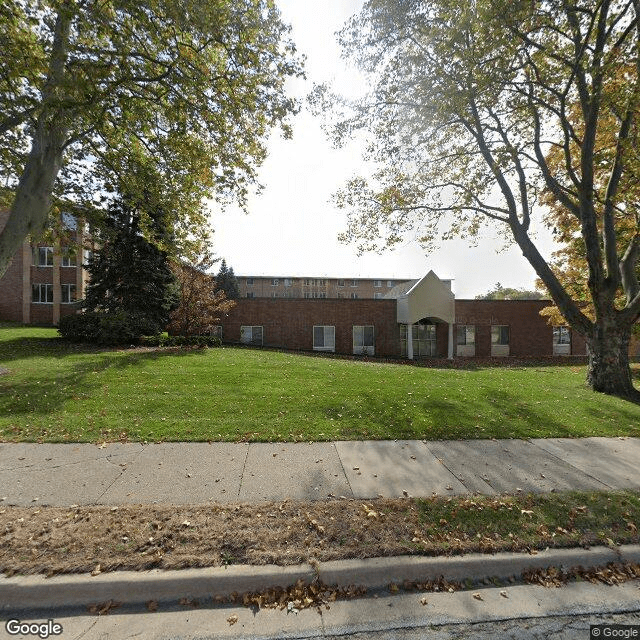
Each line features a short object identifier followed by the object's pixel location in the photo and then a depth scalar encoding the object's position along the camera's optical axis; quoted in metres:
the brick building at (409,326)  20.61
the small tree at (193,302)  17.47
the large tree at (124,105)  6.29
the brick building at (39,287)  29.09
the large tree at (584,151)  7.40
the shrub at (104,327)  15.27
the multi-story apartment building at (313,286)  58.91
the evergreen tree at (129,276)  17.48
